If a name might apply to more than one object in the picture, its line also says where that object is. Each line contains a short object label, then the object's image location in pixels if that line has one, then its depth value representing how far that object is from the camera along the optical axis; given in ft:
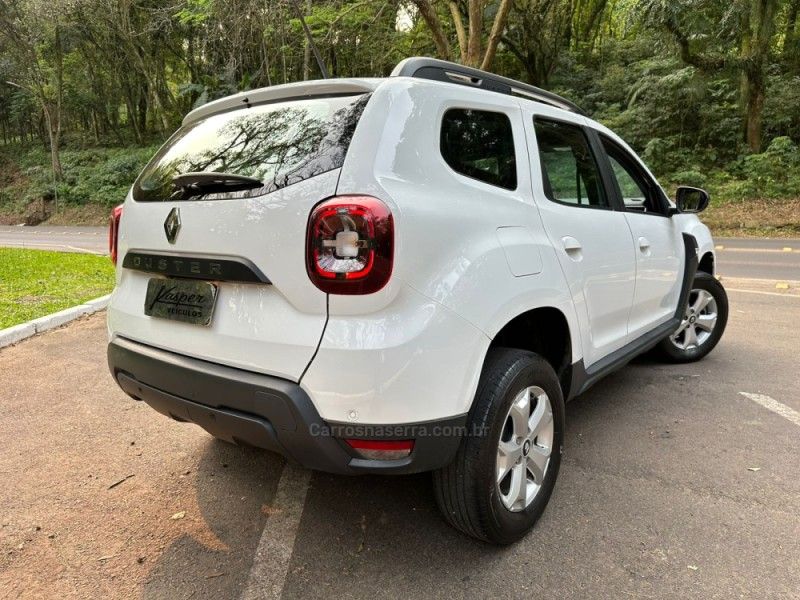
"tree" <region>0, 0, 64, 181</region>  76.79
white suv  5.73
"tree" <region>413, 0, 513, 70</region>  37.47
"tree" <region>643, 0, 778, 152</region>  52.26
